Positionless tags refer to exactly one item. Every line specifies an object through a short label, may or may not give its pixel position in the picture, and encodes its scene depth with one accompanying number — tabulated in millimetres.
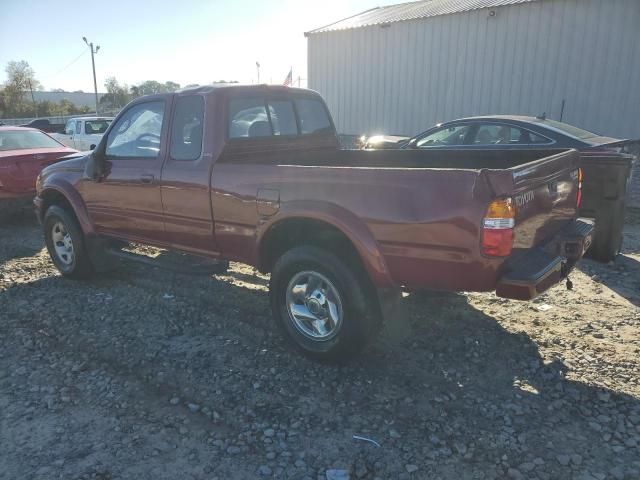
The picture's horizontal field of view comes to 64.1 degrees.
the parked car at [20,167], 7801
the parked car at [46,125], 24217
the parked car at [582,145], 5480
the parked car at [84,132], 15195
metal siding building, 12594
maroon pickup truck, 2926
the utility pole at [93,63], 40719
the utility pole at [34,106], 45856
